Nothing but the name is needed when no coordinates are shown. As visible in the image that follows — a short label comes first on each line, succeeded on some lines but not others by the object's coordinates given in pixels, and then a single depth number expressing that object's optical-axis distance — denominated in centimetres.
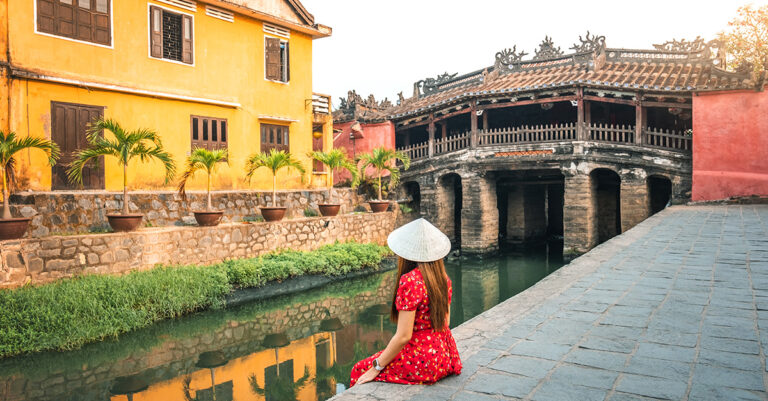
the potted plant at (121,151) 1048
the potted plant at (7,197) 874
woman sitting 325
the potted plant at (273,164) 1340
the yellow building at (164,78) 1111
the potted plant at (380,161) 1762
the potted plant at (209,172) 1186
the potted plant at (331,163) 1535
